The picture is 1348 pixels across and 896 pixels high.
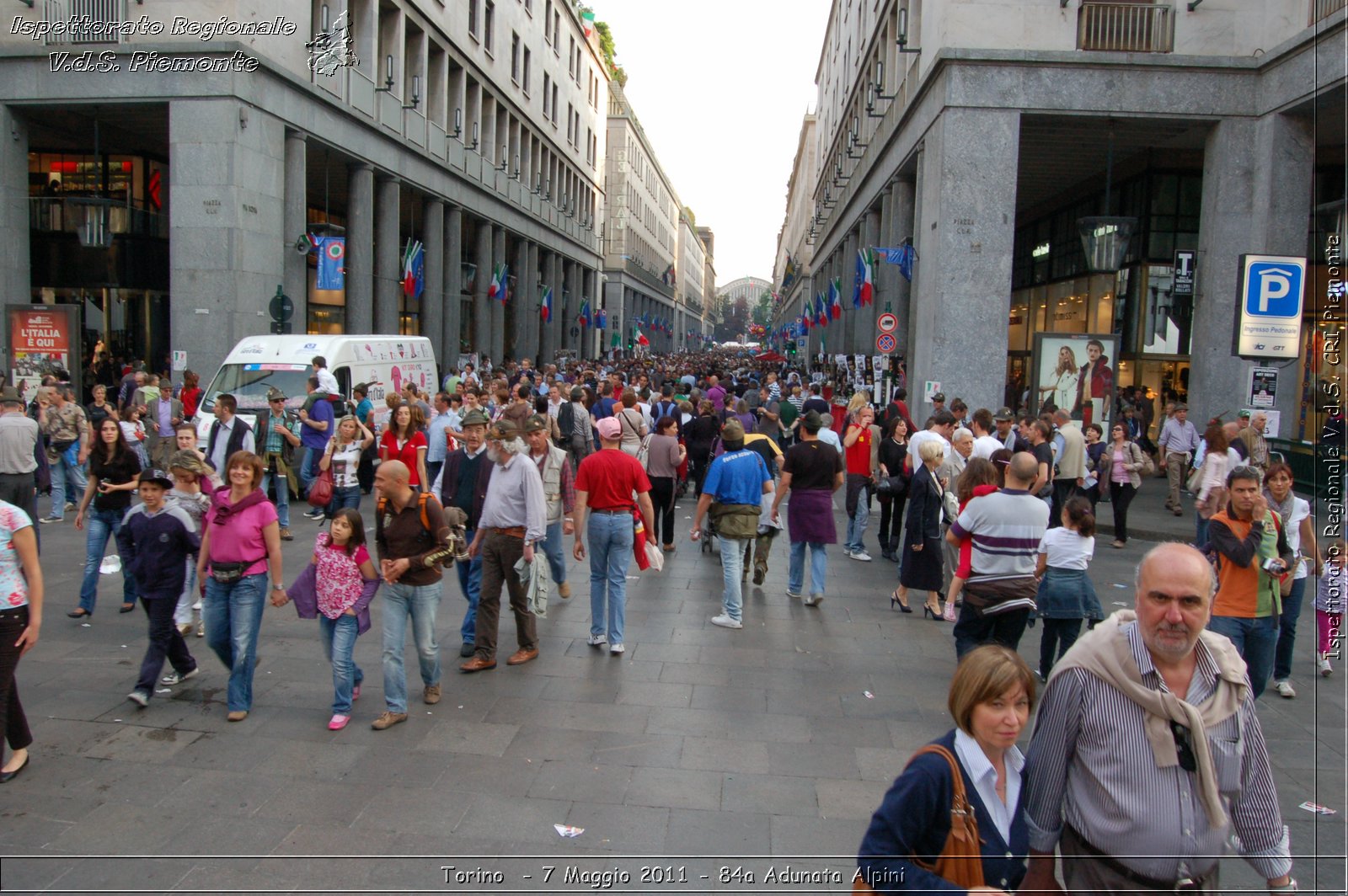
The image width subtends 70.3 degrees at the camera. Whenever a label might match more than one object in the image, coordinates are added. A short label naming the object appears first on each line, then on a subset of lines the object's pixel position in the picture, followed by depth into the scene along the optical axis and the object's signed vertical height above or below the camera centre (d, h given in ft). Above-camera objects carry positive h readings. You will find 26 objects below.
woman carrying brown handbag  8.29 -3.72
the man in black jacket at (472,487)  25.59 -3.31
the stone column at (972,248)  60.08 +8.59
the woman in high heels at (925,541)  29.66 -4.89
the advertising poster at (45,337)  63.52 +1.14
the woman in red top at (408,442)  32.50 -2.64
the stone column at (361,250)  87.56 +10.51
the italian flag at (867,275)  84.53 +9.59
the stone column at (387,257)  95.25 +10.85
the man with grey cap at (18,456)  31.22 -3.37
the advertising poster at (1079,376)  56.18 +0.65
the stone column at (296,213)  73.77 +11.54
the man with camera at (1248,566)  20.51 -3.74
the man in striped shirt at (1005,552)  20.56 -3.59
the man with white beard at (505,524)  23.47 -3.80
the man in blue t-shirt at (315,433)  42.65 -3.18
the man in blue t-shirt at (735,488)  29.40 -3.49
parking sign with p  40.04 +4.01
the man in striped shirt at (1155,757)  8.77 -3.43
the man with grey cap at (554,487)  28.19 -3.44
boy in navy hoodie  20.43 -4.32
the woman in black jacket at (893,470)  37.86 -3.53
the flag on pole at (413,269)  96.02 +9.82
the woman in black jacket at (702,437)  48.06 -3.13
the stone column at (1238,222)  57.88 +10.52
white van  49.93 -0.37
